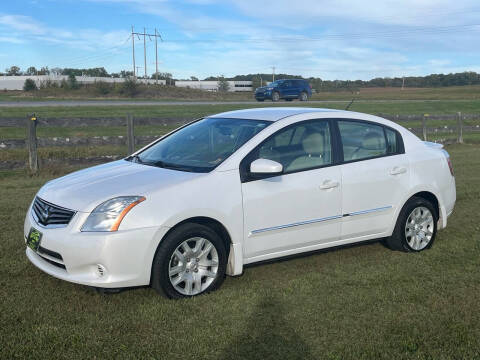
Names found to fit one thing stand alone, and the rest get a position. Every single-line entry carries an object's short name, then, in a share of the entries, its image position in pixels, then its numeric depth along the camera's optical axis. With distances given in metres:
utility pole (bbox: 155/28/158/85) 72.19
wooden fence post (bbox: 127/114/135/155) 12.90
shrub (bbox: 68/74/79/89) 45.54
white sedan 4.45
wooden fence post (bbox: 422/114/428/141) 18.78
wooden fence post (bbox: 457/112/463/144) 19.98
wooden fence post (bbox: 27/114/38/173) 11.65
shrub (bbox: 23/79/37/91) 47.94
